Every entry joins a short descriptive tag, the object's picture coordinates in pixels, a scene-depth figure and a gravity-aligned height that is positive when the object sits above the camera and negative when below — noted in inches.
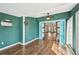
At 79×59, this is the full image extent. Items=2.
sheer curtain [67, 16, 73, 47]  104.0 -7.8
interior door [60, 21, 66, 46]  109.6 -13.9
